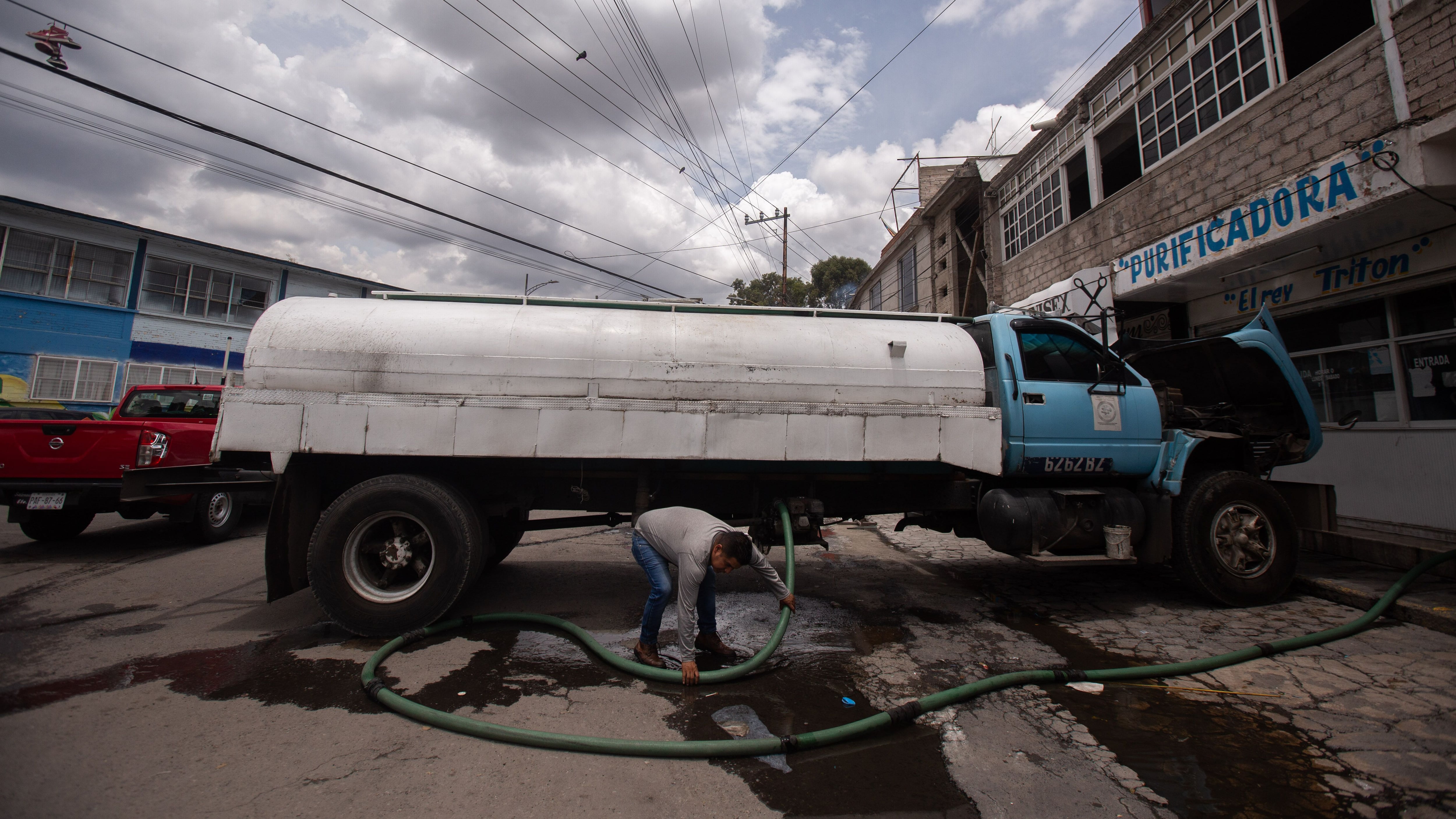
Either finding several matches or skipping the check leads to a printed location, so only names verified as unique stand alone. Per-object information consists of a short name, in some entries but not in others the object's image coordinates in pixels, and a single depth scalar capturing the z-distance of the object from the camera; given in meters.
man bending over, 3.51
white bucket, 4.66
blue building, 16.81
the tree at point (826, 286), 43.34
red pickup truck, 5.80
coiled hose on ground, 2.60
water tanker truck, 4.04
